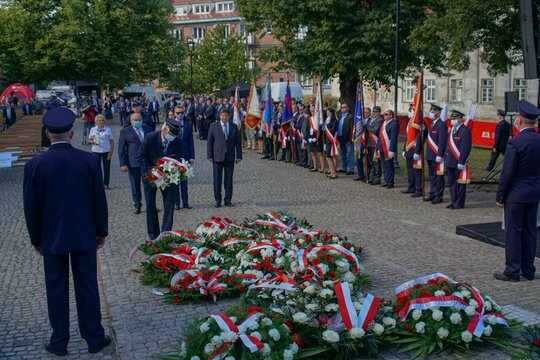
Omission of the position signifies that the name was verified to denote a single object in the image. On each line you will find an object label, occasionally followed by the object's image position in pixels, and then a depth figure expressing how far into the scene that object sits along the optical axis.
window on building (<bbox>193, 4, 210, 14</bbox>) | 104.25
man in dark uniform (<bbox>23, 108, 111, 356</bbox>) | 5.98
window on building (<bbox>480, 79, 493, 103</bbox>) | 44.61
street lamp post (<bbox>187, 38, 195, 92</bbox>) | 47.34
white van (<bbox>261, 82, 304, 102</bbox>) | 53.34
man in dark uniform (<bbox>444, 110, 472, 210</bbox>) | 13.73
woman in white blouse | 16.56
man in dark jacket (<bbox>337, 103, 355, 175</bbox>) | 19.52
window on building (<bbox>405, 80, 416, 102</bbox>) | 53.03
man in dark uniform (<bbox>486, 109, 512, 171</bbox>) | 18.44
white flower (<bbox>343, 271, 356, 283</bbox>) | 7.08
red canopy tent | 46.09
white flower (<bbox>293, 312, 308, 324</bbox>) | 5.80
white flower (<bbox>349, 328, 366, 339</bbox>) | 5.67
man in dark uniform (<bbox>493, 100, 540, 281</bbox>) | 8.10
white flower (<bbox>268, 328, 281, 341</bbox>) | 5.44
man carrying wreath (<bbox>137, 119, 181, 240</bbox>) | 10.43
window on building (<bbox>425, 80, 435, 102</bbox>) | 50.69
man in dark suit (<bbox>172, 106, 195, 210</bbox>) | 14.03
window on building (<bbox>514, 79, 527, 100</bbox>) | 41.59
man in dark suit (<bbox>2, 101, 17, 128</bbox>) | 36.58
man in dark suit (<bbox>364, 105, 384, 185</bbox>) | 17.84
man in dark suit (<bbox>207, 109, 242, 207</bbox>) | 14.38
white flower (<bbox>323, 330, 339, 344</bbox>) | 5.59
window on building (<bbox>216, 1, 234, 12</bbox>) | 102.69
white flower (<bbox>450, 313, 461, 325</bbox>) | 5.93
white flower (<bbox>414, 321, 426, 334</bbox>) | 5.91
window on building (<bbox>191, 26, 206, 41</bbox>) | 104.25
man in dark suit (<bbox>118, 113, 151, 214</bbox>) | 13.77
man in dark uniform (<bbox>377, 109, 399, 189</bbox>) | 16.86
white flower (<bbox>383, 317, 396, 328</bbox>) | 6.04
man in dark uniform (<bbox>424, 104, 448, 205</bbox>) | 14.39
